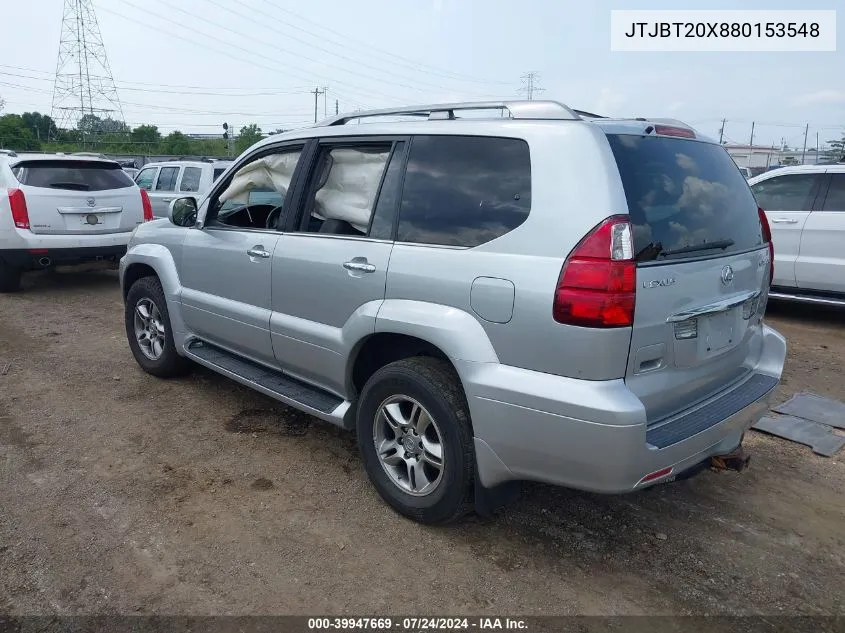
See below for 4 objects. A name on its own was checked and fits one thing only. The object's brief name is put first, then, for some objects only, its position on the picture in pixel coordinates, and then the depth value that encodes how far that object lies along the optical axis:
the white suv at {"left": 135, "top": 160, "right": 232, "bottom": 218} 11.57
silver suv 2.53
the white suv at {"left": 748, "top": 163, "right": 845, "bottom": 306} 7.08
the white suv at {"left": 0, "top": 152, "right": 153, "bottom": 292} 8.20
